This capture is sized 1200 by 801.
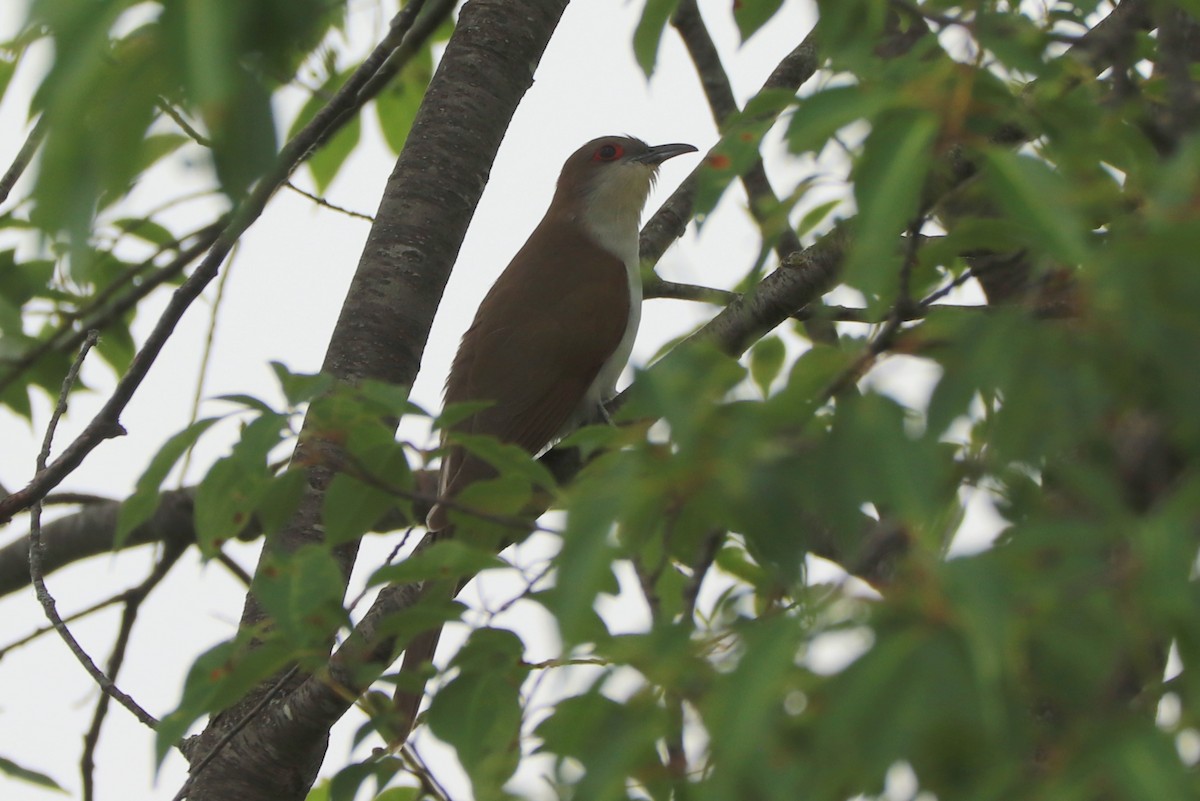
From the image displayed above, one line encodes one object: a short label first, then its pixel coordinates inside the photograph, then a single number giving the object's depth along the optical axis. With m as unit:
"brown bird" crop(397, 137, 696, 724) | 10.23
